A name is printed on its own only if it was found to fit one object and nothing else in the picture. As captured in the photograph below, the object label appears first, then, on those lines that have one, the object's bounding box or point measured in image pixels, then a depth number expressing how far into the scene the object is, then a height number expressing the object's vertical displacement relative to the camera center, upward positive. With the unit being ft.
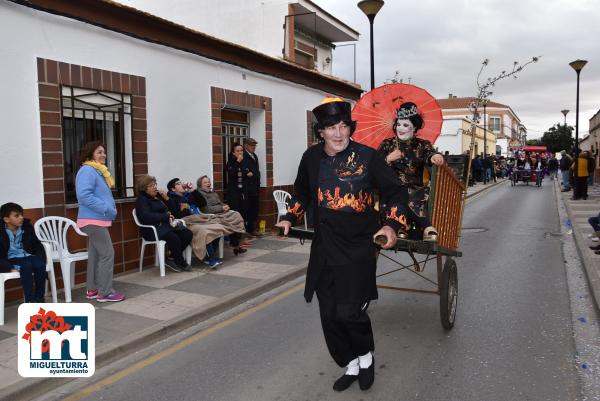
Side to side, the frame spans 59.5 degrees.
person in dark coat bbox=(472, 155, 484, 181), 97.70 -0.61
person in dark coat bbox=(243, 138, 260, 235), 32.12 -0.99
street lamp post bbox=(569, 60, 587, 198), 72.18 +12.86
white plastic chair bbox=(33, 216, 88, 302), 19.63 -2.84
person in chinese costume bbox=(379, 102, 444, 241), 16.56 +0.40
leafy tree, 264.93 +12.84
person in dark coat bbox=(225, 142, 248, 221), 31.48 -0.67
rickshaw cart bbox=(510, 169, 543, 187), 93.27 -2.32
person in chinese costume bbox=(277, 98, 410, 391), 11.62 -1.26
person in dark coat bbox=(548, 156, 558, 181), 122.42 -1.19
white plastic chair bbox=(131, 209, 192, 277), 23.82 -3.60
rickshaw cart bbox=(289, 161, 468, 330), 14.62 -2.13
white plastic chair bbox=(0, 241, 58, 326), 19.07 -3.61
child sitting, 17.98 -2.90
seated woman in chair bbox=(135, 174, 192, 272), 23.54 -2.43
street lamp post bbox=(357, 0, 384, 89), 38.91 +11.81
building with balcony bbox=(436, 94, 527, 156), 210.59 +25.58
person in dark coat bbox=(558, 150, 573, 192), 74.34 -1.02
